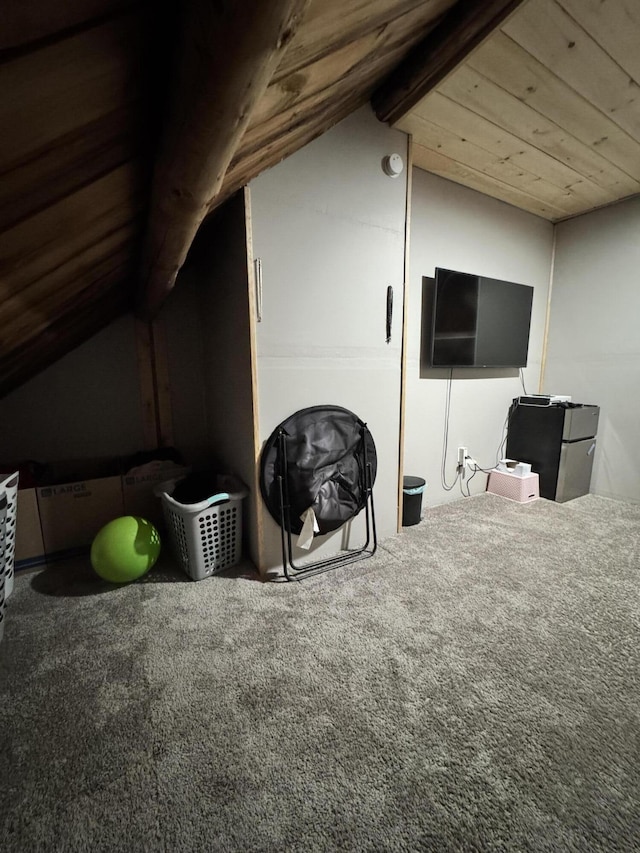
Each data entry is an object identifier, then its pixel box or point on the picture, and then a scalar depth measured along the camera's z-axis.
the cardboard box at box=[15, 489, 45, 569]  1.79
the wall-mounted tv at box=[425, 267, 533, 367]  2.50
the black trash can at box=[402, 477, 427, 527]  2.35
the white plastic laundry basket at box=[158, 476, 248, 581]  1.68
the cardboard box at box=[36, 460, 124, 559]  1.86
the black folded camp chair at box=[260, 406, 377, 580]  1.69
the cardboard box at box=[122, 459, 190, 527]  2.05
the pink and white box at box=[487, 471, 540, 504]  2.84
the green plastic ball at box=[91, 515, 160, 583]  1.61
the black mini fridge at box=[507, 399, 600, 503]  2.80
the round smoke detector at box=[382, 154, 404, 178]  1.83
